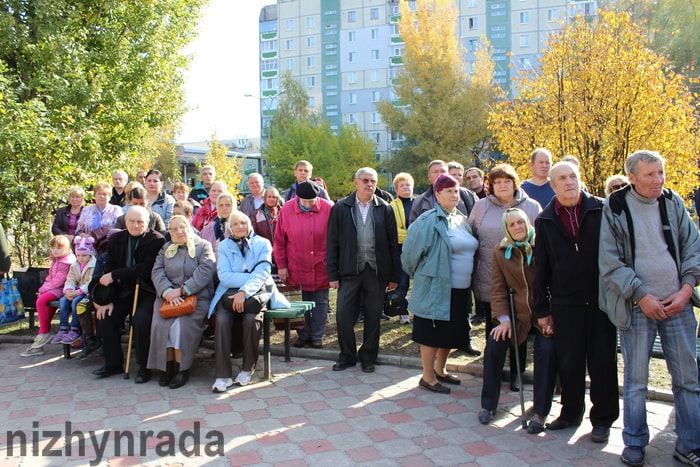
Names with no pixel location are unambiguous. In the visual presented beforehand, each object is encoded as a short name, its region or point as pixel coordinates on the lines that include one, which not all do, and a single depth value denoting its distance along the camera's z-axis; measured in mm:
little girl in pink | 6613
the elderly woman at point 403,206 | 7016
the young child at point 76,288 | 6281
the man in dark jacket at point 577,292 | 3939
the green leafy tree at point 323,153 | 42125
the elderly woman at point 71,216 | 7664
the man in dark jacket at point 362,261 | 5727
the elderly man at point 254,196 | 7875
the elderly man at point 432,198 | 6578
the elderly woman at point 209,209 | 7602
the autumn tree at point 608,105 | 10281
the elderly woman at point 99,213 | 7313
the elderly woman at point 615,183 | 4670
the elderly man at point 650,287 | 3566
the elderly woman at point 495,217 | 5000
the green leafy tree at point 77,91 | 8758
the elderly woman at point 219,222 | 6574
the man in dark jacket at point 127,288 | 5715
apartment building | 50750
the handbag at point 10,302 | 7023
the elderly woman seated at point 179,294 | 5438
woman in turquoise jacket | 4879
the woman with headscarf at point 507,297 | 4371
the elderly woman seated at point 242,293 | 5363
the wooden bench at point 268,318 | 5535
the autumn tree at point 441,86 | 36969
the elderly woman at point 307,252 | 6363
